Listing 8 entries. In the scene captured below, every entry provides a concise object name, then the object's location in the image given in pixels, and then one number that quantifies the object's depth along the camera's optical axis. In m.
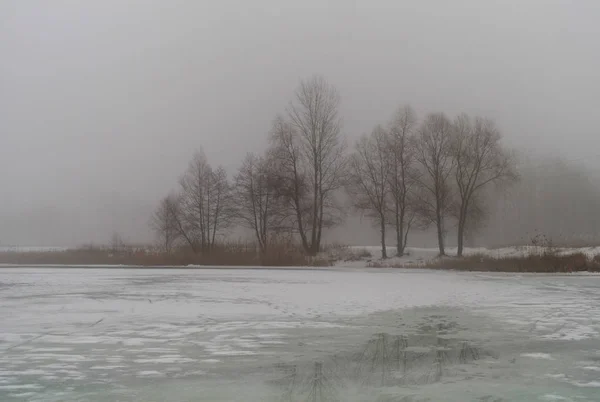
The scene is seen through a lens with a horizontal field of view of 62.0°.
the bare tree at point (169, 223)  49.72
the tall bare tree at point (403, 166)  46.22
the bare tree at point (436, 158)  45.47
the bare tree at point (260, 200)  45.12
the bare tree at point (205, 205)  48.97
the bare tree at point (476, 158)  45.09
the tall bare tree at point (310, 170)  44.16
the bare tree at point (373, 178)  46.72
